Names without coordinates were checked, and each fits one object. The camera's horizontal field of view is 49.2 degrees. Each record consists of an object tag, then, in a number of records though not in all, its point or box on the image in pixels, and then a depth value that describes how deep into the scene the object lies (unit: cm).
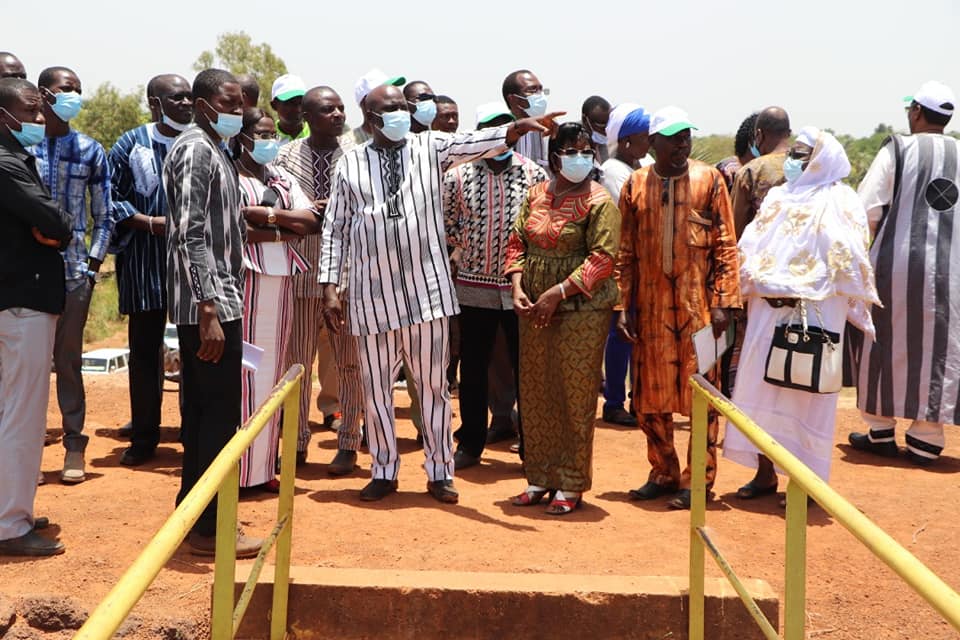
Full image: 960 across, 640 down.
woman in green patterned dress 526
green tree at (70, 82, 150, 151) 2541
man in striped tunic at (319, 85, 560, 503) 540
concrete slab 418
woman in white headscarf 538
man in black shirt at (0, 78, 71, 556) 448
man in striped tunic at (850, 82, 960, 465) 669
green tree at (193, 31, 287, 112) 3419
